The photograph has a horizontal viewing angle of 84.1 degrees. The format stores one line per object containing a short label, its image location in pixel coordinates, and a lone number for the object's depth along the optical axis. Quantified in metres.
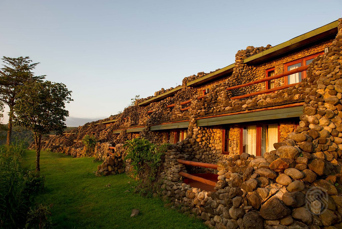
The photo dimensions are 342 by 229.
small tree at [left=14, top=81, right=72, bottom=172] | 12.24
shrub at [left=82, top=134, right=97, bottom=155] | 25.08
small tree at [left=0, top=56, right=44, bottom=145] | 25.25
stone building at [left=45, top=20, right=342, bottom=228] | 4.12
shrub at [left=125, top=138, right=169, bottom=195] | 9.32
